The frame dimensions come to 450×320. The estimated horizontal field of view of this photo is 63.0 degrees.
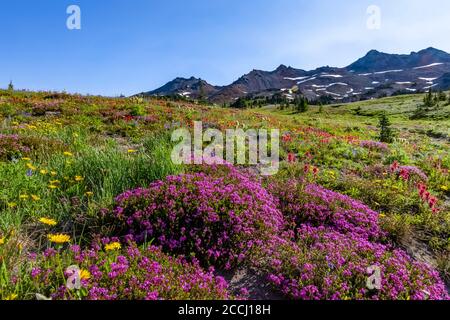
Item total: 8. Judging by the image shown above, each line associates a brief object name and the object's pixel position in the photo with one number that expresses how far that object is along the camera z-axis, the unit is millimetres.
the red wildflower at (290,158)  10373
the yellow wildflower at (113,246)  4488
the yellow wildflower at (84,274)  3779
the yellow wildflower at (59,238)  4243
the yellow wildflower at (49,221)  4785
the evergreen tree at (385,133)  19719
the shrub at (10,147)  9258
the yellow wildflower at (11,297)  3451
